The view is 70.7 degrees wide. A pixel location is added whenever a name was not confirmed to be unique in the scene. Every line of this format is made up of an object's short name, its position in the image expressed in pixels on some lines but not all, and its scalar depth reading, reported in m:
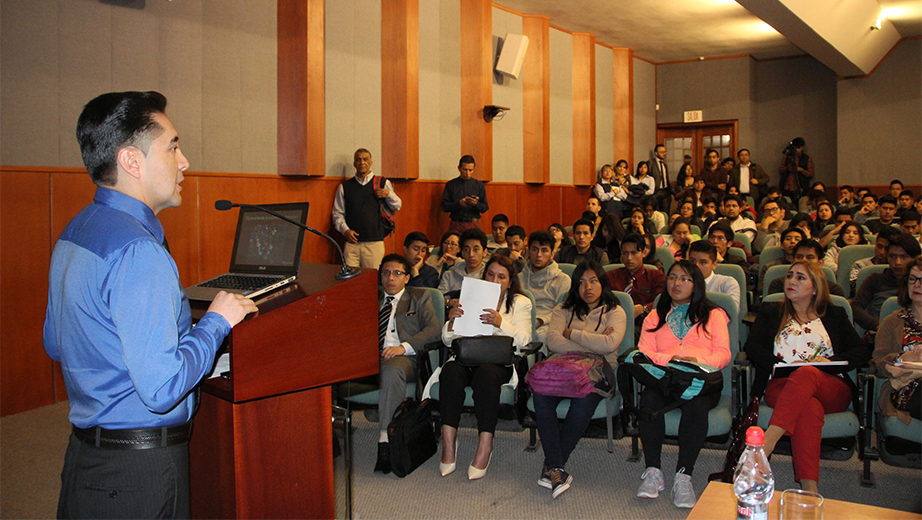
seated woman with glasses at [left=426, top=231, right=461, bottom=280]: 5.46
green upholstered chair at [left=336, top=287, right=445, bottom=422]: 3.52
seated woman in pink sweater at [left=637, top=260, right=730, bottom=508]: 2.94
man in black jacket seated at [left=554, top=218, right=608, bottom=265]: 5.42
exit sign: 12.44
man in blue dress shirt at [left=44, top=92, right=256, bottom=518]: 1.27
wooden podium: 1.45
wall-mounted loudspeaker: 8.59
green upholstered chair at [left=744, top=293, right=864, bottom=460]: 2.86
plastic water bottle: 1.60
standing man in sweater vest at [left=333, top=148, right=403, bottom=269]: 6.23
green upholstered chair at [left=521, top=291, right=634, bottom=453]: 3.23
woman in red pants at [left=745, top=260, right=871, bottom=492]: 2.82
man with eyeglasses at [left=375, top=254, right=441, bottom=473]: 3.45
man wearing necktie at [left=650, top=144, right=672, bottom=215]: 10.52
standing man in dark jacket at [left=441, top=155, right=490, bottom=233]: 7.30
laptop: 1.76
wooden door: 12.41
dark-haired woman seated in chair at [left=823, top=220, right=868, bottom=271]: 5.58
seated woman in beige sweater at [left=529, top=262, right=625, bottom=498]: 3.14
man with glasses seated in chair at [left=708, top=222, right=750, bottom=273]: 5.37
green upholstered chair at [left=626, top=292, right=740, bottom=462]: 2.97
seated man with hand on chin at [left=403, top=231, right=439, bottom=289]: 4.87
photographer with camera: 11.55
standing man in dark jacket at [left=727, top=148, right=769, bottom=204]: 10.93
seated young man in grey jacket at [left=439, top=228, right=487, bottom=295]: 4.80
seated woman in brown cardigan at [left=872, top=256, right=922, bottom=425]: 2.74
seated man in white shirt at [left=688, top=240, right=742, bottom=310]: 4.02
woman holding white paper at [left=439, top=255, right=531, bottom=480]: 3.27
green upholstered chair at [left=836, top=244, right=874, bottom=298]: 4.83
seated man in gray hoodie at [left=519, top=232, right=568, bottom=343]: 4.45
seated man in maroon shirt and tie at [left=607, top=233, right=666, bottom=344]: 4.39
